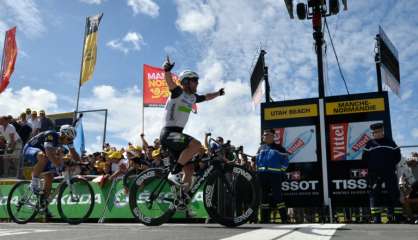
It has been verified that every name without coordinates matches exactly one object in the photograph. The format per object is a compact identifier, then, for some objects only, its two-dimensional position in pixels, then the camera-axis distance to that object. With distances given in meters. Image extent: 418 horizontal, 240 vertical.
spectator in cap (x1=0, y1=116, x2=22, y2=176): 12.96
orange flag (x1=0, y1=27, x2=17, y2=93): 21.08
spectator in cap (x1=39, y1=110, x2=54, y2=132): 14.84
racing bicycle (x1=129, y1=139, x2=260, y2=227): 5.89
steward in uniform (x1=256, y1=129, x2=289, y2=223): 9.09
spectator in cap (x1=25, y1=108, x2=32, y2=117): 15.59
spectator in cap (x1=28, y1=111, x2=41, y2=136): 14.75
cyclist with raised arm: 6.02
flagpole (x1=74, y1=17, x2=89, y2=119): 19.13
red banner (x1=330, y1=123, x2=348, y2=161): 10.62
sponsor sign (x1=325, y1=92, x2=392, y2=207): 10.35
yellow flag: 19.98
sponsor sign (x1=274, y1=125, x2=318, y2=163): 10.84
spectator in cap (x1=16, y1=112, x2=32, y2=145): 14.07
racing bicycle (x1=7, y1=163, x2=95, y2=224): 8.08
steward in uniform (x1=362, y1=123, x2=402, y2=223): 8.61
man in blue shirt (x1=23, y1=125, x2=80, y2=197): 8.00
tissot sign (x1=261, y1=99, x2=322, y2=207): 10.72
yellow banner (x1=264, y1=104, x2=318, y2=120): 11.05
